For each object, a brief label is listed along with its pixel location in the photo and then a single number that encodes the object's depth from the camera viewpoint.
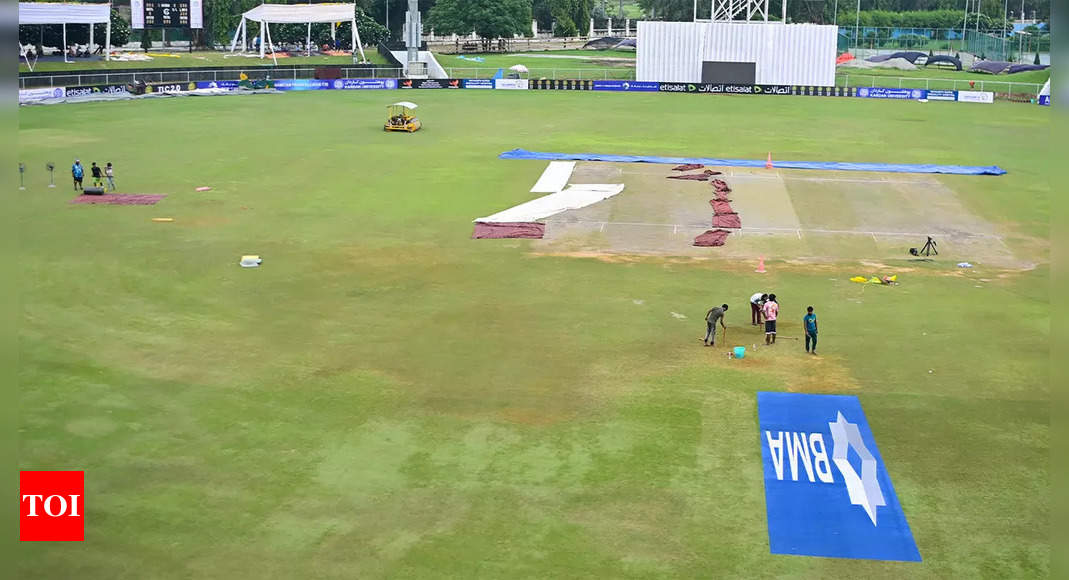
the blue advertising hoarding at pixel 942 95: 102.25
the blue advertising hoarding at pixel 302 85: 101.88
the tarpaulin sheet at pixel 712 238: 42.44
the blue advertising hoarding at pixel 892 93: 102.62
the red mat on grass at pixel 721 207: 47.84
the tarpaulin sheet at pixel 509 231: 43.15
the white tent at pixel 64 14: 87.00
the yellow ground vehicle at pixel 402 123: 72.12
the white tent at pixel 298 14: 108.75
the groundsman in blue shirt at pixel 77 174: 50.25
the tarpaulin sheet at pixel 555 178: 52.54
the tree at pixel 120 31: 111.62
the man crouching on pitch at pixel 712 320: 29.91
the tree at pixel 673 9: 164.25
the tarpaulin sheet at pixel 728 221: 45.59
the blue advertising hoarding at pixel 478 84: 106.93
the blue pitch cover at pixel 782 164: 59.19
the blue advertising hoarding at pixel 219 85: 96.81
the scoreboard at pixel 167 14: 101.81
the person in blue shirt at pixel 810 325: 29.03
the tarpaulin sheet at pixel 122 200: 48.19
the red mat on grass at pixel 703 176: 55.28
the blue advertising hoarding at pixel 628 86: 104.88
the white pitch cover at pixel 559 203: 46.12
